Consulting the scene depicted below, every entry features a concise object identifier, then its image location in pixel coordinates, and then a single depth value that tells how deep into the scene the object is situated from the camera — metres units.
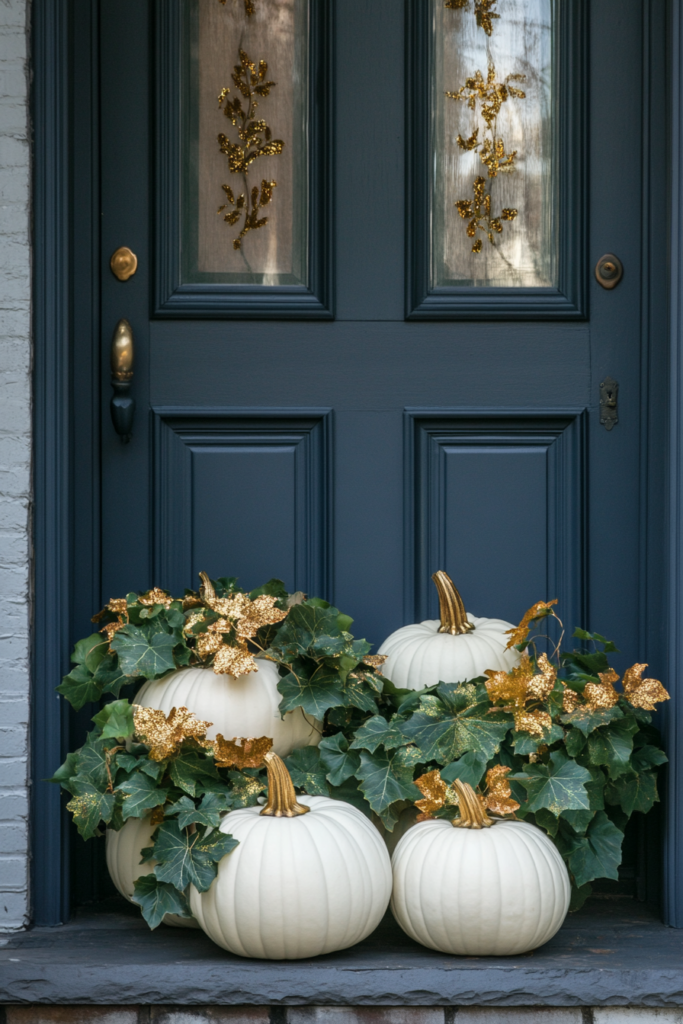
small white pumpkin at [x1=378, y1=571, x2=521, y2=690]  3.71
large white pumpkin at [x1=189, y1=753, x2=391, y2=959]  3.50
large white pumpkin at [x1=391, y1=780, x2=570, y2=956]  3.53
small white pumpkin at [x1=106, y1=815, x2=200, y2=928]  3.65
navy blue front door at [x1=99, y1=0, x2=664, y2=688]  3.89
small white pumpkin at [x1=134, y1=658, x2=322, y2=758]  3.64
